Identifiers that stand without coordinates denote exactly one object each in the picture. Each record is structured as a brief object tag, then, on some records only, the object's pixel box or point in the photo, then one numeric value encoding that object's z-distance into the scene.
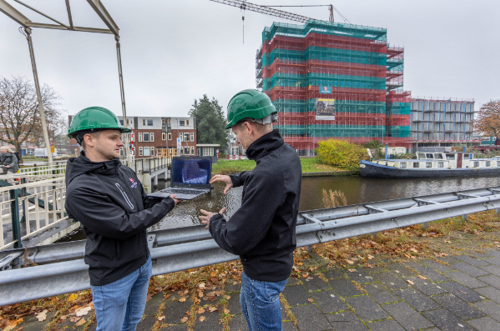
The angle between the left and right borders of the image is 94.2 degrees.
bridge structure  4.40
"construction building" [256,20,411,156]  47.06
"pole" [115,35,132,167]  7.74
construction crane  57.66
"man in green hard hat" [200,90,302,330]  1.24
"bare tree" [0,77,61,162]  21.33
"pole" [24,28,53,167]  6.43
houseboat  24.83
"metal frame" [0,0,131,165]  5.57
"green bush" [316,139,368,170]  29.04
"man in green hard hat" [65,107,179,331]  1.37
